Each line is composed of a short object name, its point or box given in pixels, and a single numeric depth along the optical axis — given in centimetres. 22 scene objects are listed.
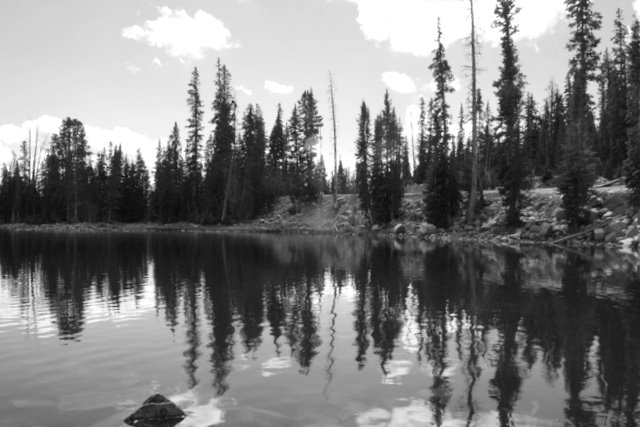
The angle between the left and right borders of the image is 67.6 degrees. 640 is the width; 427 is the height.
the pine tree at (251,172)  6721
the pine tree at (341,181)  10434
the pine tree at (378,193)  5166
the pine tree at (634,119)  3134
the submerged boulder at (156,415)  641
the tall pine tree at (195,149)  6781
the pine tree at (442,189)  4419
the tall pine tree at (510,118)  3850
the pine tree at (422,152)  6722
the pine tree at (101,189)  7712
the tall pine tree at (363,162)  5400
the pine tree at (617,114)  4372
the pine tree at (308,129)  7472
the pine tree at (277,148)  7878
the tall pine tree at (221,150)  6462
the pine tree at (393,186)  5119
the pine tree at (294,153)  6987
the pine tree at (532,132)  6353
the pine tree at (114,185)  7506
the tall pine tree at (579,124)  3434
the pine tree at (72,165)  7375
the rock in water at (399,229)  4759
